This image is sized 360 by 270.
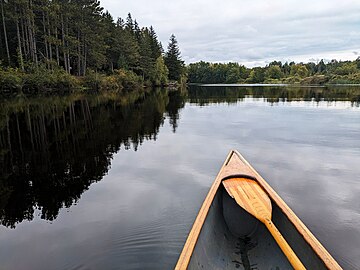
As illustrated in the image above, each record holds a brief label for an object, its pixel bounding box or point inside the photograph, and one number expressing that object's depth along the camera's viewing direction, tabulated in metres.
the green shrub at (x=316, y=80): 97.62
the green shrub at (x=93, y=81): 48.98
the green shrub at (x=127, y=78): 57.94
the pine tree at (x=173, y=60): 87.12
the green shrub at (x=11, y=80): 33.53
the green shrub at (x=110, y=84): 51.25
